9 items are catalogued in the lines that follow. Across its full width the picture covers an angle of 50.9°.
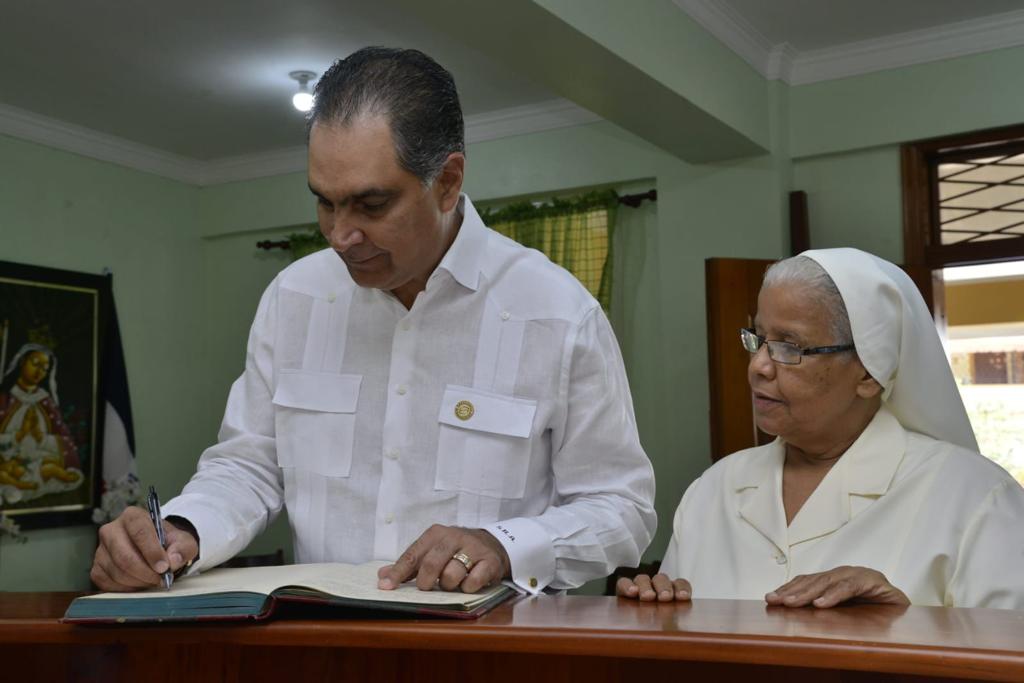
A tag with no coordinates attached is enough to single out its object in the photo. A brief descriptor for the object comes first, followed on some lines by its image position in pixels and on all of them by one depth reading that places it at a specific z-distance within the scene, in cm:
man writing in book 140
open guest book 95
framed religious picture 556
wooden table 77
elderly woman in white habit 165
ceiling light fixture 521
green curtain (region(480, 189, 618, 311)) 562
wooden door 461
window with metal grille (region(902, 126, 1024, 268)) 482
